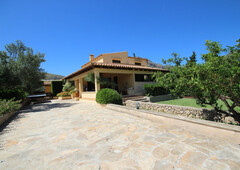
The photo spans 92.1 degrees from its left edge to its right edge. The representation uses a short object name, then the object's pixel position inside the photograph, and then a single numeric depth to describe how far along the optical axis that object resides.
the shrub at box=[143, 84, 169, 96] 13.40
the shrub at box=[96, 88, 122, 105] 8.99
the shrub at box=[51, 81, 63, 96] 22.38
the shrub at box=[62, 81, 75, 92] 19.14
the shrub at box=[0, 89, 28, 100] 12.17
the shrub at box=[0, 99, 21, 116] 6.48
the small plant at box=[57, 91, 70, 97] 18.25
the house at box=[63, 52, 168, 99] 11.76
